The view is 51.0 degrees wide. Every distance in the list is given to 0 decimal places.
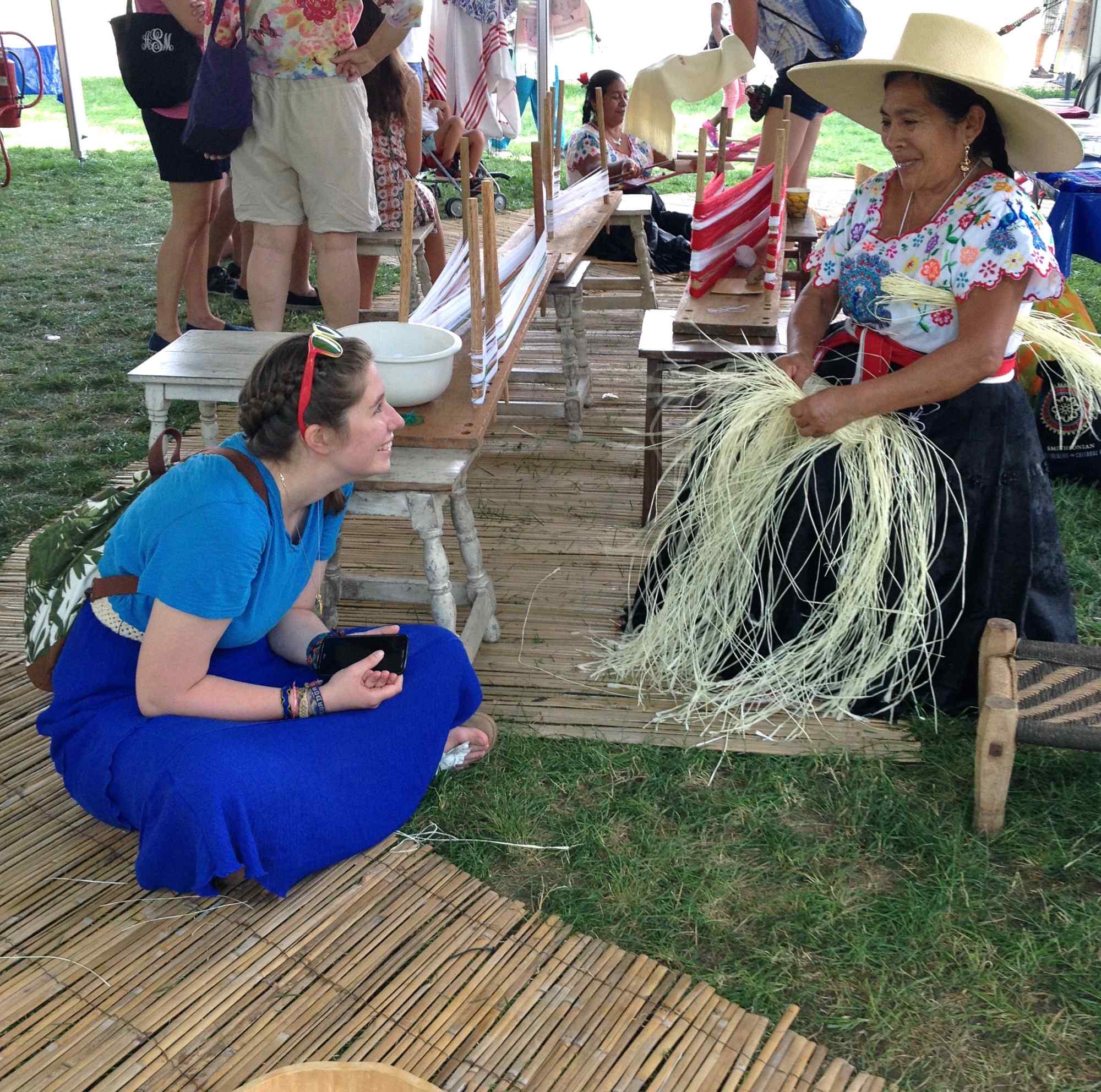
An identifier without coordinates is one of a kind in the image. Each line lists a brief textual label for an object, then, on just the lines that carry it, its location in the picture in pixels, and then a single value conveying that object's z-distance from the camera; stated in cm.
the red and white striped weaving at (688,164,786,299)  324
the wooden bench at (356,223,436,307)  432
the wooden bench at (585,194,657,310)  487
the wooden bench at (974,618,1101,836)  201
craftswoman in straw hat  234
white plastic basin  234
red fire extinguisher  853
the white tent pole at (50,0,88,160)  842
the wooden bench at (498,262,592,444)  393
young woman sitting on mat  188
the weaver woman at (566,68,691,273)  518
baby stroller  664
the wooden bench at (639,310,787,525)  293
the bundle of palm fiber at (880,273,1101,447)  274
